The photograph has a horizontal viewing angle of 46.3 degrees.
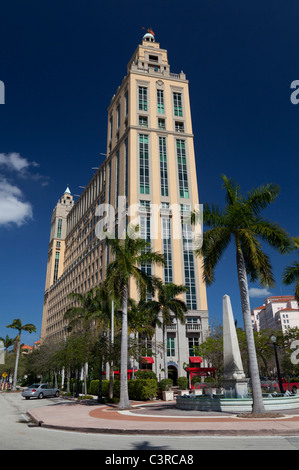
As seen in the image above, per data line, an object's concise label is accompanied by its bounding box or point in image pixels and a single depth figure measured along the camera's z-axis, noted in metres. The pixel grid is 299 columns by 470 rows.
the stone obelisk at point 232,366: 18.66
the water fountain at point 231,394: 16.47
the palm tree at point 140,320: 31.57
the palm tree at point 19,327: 67.50
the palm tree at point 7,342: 77.56
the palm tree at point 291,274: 26.06
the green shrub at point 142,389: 26.92
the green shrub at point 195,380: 39.56
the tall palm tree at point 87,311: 33.62
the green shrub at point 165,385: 30.36
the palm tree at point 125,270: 22.30
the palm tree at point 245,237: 16.62
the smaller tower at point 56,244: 114.88
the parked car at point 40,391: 37.06
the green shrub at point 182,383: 37.81
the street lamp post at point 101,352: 27.50
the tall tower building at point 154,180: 55.09
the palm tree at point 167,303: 36.19
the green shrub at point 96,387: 34.59
